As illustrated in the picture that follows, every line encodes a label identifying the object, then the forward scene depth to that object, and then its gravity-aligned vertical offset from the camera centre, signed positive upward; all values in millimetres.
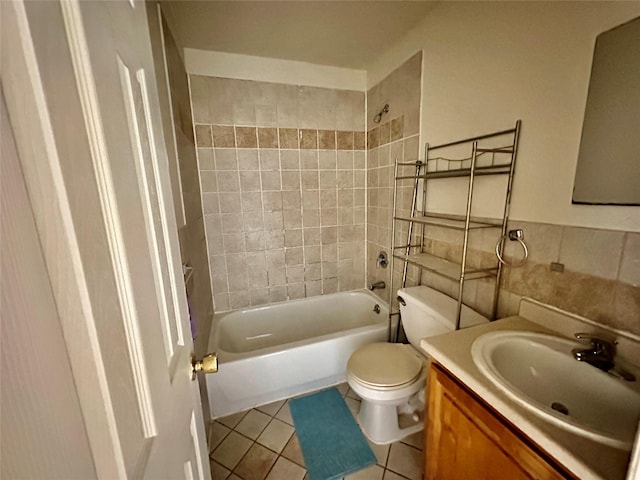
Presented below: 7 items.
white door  250 -16
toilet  1341 -948
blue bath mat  1365 -1383
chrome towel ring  1130 -238
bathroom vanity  577 -607
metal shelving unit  1187 +25
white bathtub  1684 -1139
